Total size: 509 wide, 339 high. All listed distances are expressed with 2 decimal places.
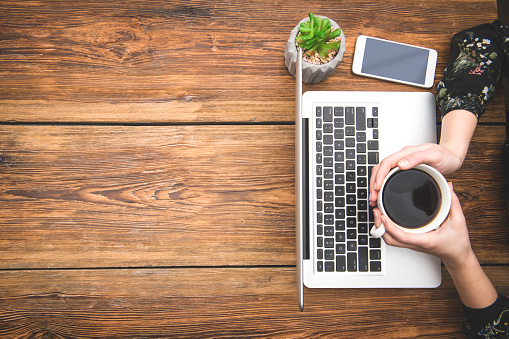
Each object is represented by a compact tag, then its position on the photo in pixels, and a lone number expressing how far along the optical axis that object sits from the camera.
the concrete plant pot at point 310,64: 0.70
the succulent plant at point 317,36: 0.66
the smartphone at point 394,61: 0.78
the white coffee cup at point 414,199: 0.62
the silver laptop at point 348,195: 0.72
